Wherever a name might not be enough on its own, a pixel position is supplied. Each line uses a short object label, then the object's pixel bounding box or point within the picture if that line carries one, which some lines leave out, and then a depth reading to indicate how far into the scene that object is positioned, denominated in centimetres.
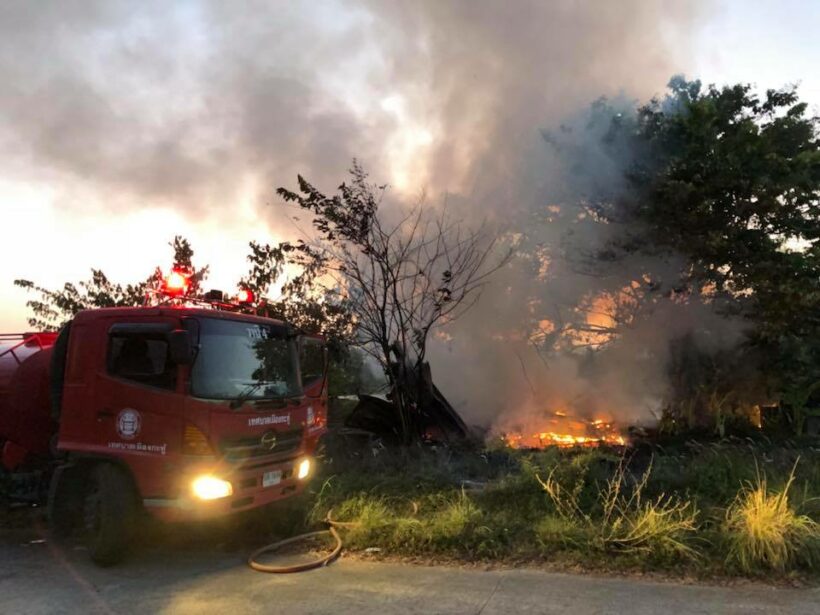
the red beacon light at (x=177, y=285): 589
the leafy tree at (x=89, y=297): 1077
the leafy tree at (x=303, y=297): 985
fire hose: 491
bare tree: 902
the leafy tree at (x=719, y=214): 927
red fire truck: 488
